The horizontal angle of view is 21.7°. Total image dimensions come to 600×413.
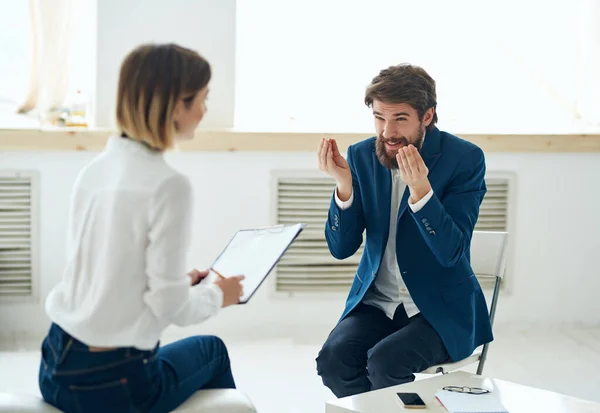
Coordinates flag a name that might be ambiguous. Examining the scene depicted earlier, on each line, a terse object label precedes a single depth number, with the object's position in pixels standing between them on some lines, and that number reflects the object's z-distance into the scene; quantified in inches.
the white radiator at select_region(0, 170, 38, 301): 254.3
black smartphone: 133.4
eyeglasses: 140.2
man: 157.4
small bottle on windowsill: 259.4
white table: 133.3
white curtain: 255.3
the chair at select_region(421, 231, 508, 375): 180.3
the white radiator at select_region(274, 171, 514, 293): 268.0
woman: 108.2
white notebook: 132.3
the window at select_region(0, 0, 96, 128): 256.1
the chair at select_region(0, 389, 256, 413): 112.8
